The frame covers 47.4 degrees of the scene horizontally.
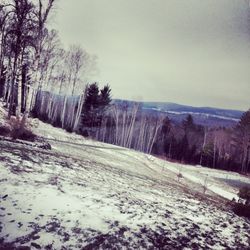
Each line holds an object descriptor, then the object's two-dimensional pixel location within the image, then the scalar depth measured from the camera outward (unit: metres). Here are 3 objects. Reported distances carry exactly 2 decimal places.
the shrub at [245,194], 10.36
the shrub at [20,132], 11.58
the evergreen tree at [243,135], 47.22
